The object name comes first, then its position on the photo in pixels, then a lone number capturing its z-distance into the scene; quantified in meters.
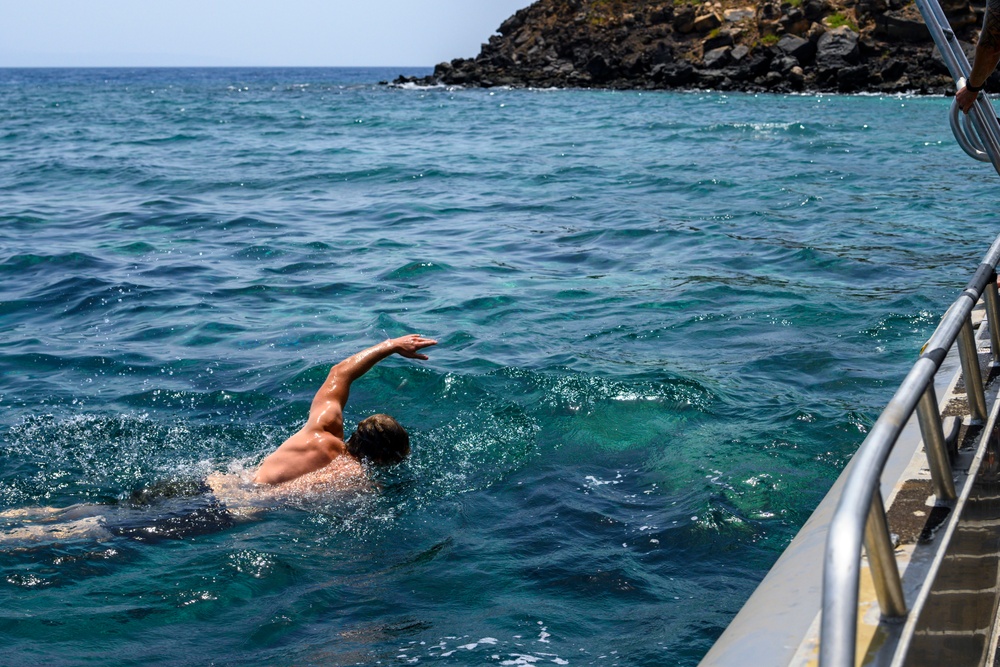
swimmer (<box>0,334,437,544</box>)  5.50
